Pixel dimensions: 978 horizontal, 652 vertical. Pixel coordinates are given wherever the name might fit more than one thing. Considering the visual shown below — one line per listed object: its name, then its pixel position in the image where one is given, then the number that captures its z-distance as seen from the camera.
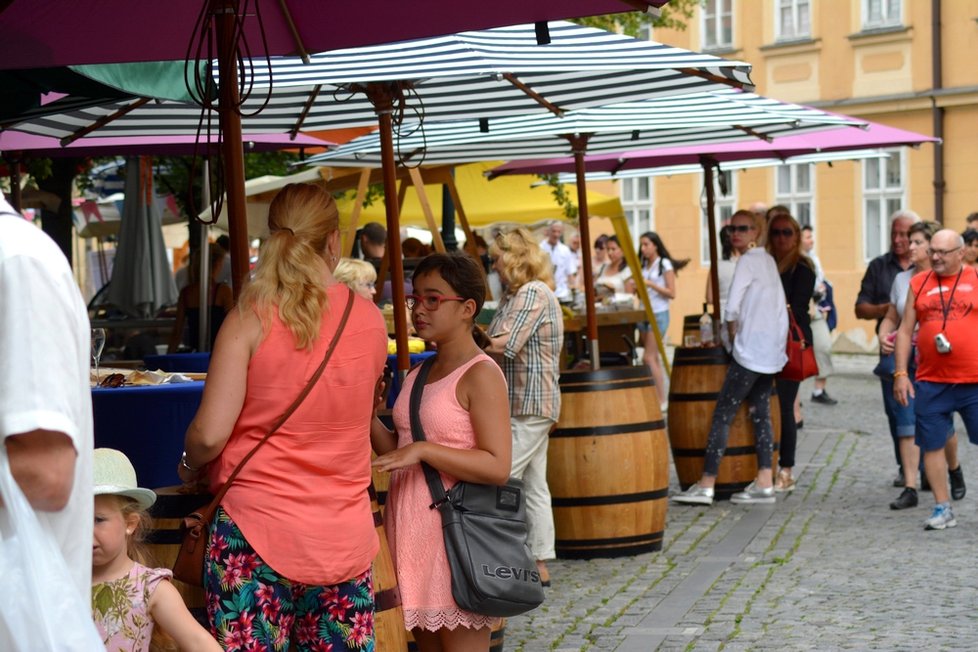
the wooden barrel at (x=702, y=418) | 10.38
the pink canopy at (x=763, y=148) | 11.97
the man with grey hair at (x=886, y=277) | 10.99
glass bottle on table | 11.44
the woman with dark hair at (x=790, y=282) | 10.73
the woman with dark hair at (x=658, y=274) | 17.80
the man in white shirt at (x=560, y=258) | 20.31
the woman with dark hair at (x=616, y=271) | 18.52
